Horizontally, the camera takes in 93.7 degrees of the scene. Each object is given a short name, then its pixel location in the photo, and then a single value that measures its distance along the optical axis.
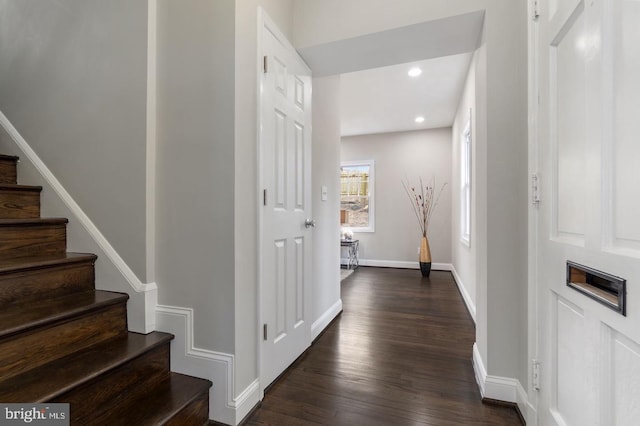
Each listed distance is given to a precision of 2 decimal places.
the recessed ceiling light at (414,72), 3.25
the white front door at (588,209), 0.74
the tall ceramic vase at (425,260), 4.91
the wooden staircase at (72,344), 1.09
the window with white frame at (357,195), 6.02
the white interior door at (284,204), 1.71
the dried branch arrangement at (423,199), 5.54
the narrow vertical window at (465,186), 3.49
